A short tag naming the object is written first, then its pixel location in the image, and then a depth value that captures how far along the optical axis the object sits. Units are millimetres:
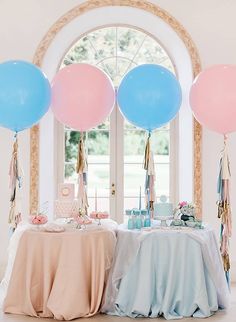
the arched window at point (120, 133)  5273
